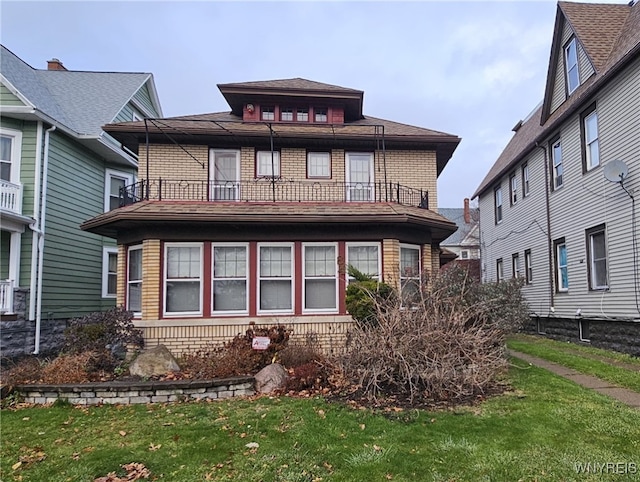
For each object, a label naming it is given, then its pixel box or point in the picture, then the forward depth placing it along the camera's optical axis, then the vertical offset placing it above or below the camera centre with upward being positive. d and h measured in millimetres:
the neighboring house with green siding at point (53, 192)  11422 +2820
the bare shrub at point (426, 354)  6461 -1172
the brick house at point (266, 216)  9969 +1552
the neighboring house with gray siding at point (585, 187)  9742 +2762
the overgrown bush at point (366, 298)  8156 -331
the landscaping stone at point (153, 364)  8133 -1606
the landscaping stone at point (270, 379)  7368 -1725
